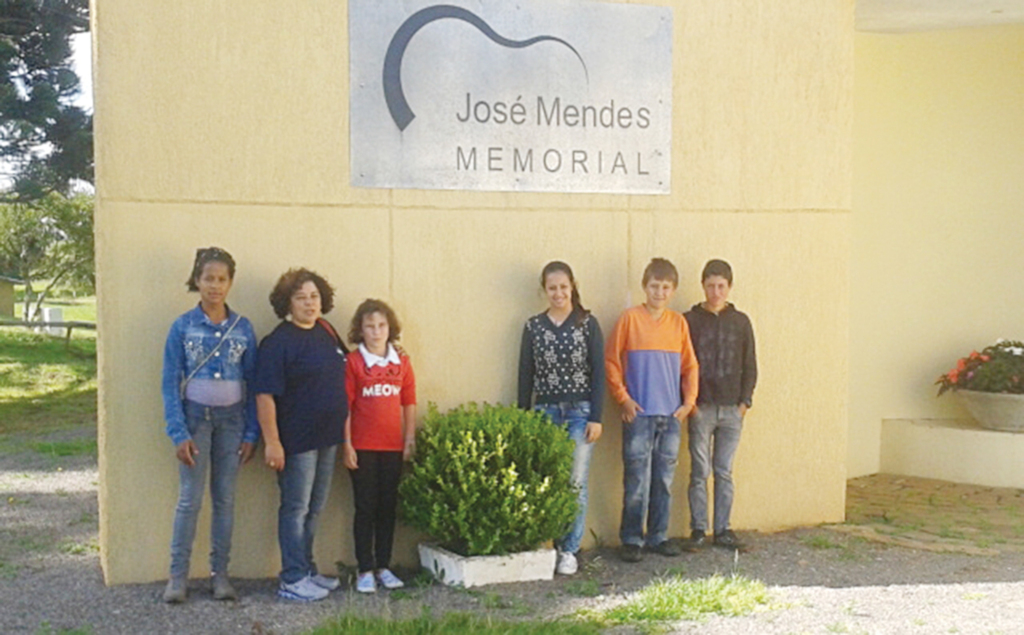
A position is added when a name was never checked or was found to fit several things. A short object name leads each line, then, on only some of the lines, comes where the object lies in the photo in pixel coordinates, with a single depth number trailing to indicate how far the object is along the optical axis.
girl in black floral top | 7.50
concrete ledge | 10.01
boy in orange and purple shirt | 7.73
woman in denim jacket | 6.61
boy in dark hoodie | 7.96
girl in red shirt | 7.07
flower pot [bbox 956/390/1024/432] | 10.02
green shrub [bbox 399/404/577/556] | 6.98
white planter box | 7.01
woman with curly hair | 6.74
